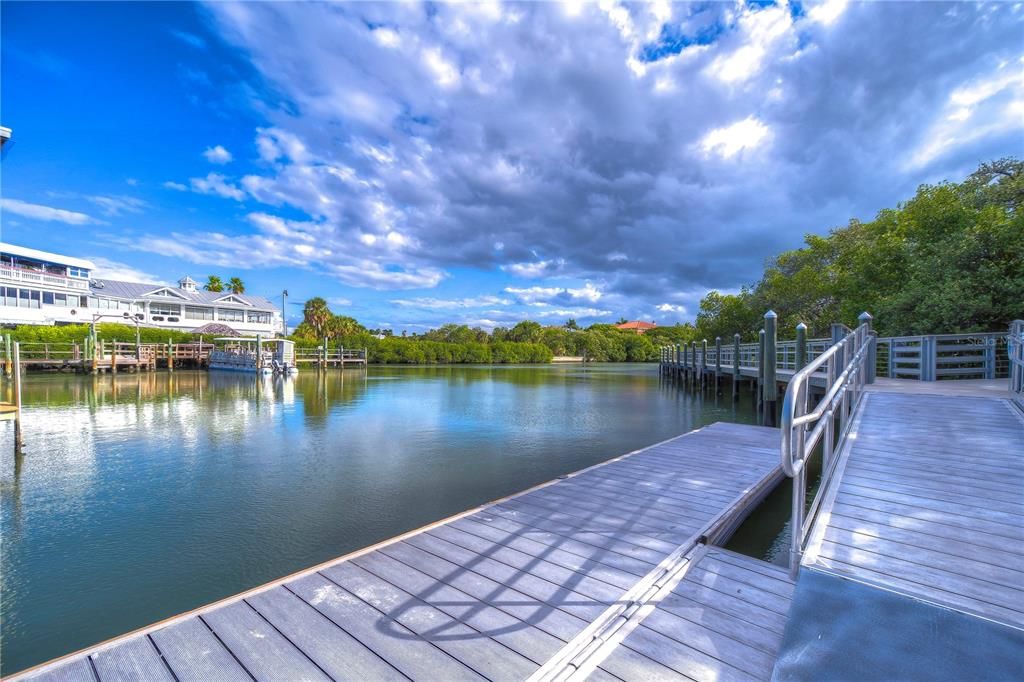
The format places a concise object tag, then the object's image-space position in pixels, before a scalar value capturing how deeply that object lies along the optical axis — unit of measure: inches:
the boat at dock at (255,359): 999.6
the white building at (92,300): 1222.9
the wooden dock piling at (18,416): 260.7
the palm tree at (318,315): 1599.4
